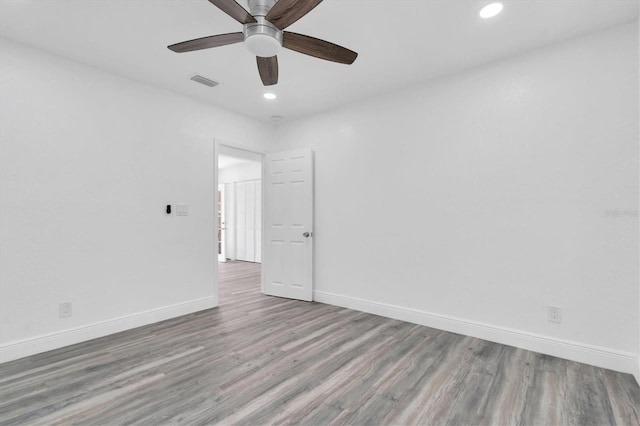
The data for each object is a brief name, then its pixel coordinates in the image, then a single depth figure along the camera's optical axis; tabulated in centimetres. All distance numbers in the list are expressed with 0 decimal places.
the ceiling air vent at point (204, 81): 331
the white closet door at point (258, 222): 816
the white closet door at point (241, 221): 859
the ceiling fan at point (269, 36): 180
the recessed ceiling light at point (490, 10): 223
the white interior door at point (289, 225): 441
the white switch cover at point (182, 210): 374
